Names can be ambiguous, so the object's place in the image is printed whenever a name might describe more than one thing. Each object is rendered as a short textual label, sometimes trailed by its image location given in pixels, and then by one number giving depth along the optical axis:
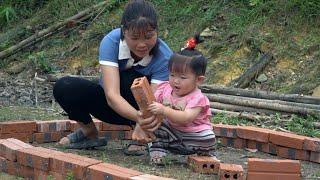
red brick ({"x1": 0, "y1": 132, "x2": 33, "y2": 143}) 4.80
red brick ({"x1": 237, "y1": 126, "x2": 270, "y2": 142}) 4.64
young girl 3.84
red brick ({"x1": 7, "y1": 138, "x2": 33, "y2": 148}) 4.09
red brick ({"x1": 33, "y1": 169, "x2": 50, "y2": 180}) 3.79
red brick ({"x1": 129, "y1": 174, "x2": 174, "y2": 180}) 3.22
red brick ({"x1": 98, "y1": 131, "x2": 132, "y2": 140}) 5.13
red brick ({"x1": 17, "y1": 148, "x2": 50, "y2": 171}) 3.77
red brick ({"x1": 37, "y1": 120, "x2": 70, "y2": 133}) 4.91
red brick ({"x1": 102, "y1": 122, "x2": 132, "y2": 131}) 5.12
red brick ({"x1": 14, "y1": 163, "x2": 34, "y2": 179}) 3.93
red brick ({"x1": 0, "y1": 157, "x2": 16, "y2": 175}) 4.06
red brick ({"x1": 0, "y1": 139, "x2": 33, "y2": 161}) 4.02
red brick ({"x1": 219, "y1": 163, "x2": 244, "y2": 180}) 3.51
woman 3.89
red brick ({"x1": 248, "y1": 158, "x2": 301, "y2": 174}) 3.58
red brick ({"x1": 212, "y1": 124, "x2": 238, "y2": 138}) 4.82
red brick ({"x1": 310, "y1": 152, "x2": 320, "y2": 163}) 4.37
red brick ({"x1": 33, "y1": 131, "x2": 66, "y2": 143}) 4.91
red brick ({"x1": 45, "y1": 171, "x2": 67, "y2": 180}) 3.66
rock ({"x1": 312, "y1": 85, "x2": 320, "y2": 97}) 6.49
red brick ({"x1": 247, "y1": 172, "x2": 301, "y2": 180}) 3.59
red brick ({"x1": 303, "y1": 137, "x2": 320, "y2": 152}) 4.35
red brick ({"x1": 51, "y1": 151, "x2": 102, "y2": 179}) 3.54
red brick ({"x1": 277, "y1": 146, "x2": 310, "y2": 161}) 4.42
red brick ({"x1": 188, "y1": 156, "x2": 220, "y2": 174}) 3.80
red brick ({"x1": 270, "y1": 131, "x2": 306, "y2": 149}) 4.41
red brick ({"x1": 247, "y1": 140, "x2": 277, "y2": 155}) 4.61
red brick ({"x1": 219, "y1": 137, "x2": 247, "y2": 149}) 4.81
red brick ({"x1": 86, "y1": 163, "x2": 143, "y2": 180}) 3.31
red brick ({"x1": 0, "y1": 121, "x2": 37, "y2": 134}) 4.79
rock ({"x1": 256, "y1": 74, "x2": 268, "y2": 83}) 7.28
